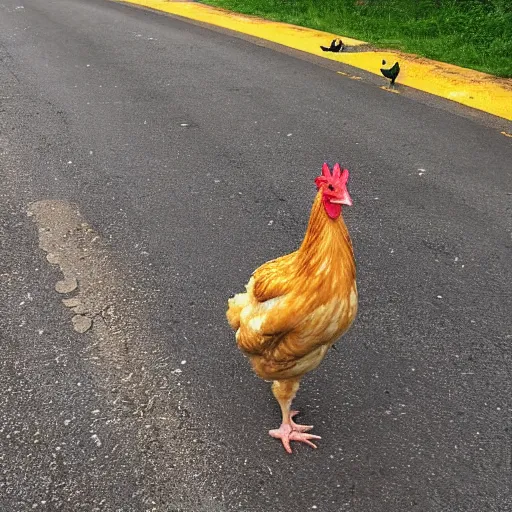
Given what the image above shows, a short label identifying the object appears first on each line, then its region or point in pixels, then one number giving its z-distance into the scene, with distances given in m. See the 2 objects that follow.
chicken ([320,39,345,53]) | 10.20
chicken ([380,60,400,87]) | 8.42
